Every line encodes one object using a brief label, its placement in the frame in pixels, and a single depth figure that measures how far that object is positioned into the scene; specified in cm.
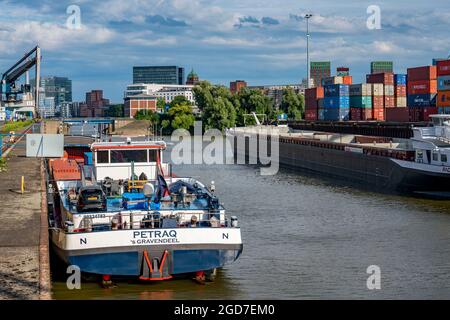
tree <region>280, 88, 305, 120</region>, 12388
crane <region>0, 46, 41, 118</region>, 11812
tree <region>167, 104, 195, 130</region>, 12512
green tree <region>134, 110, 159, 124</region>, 13400
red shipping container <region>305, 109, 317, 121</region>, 9779
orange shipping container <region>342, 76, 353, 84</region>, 9681
